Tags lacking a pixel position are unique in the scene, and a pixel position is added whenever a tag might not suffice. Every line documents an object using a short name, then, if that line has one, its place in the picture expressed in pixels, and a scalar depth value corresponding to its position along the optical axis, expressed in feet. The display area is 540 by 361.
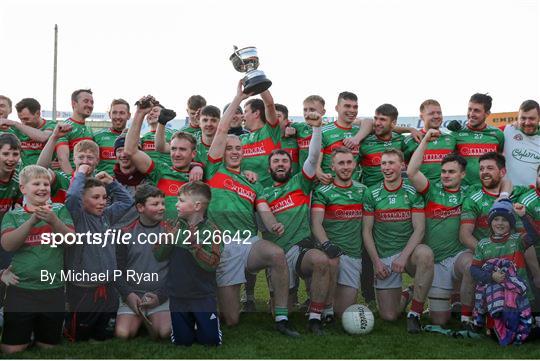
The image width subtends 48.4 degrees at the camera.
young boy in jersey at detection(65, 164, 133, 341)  14.64
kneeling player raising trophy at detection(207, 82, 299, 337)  16.33
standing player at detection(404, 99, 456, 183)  19.27
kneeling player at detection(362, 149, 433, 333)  17.56
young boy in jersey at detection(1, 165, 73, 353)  13.87
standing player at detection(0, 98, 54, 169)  19.57
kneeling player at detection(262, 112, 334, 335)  16.44
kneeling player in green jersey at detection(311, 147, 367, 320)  17.65
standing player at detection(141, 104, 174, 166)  18.39
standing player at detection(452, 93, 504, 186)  19.27
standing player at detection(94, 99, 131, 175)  19.72
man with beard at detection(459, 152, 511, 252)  17.07
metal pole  66.22
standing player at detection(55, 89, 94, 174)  19.48
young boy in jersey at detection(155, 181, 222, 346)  14.43
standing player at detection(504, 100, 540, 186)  19.11
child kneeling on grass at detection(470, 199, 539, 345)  14.89
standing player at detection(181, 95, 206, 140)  21.36
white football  16.01
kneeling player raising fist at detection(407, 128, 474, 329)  17.53
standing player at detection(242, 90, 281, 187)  19.11
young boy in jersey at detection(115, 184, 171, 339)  15.26
